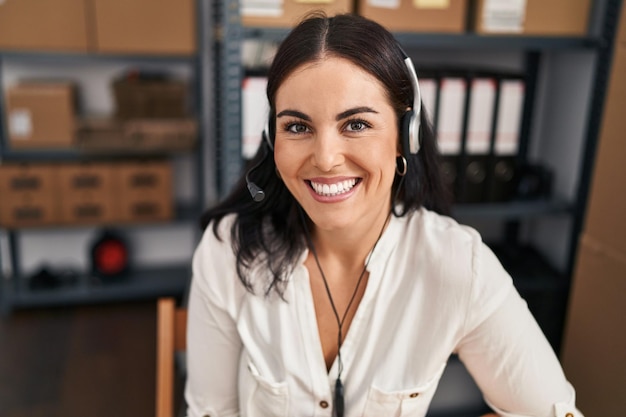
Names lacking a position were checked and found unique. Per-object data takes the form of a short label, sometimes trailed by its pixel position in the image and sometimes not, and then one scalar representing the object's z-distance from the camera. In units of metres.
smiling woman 0.98
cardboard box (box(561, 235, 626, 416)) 1.26
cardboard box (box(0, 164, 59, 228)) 2.66
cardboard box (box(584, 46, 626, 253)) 1.34
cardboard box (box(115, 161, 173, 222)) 2.77
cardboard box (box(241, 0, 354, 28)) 1.69
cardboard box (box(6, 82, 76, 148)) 2.61
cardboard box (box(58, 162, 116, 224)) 2.71
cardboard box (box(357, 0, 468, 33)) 1.78
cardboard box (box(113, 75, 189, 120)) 2.69
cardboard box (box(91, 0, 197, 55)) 2.53
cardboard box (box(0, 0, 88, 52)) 2.47
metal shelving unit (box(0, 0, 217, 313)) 2.72
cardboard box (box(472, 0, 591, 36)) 1.85
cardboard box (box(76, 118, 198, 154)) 2.67
